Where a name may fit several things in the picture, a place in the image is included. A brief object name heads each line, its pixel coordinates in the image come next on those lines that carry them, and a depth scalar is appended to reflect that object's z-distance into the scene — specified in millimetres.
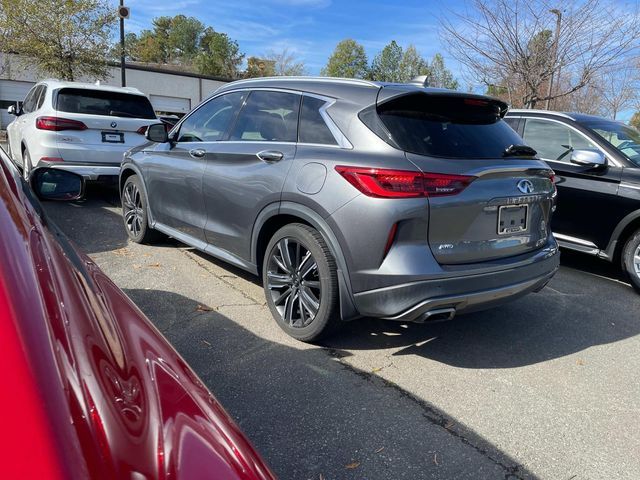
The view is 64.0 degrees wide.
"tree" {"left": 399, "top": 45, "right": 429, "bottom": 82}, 66556
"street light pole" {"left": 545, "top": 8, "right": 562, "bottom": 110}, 12844
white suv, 7148
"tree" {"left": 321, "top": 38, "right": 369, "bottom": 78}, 74750
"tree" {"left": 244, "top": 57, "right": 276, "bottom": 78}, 61062
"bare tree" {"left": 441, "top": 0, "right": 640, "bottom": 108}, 13109
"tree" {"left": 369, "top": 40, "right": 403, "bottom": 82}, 71888
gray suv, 3057
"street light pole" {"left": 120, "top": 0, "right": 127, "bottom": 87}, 17230
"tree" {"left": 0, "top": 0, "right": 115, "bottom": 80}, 16781
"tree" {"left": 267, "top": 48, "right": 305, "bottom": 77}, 58559
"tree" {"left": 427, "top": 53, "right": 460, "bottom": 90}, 60528
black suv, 5230
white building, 26641
